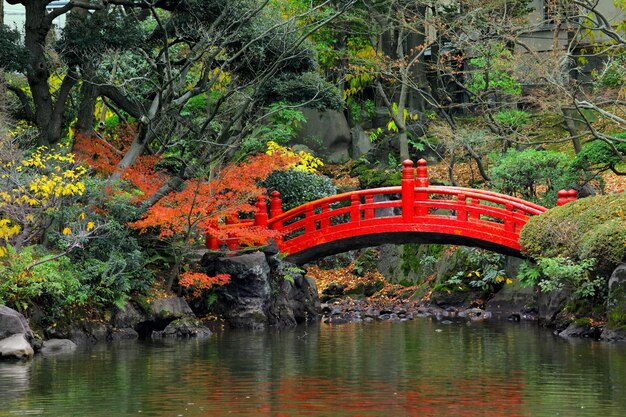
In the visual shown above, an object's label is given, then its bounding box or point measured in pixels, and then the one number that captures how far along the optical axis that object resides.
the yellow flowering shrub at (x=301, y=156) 29.38
